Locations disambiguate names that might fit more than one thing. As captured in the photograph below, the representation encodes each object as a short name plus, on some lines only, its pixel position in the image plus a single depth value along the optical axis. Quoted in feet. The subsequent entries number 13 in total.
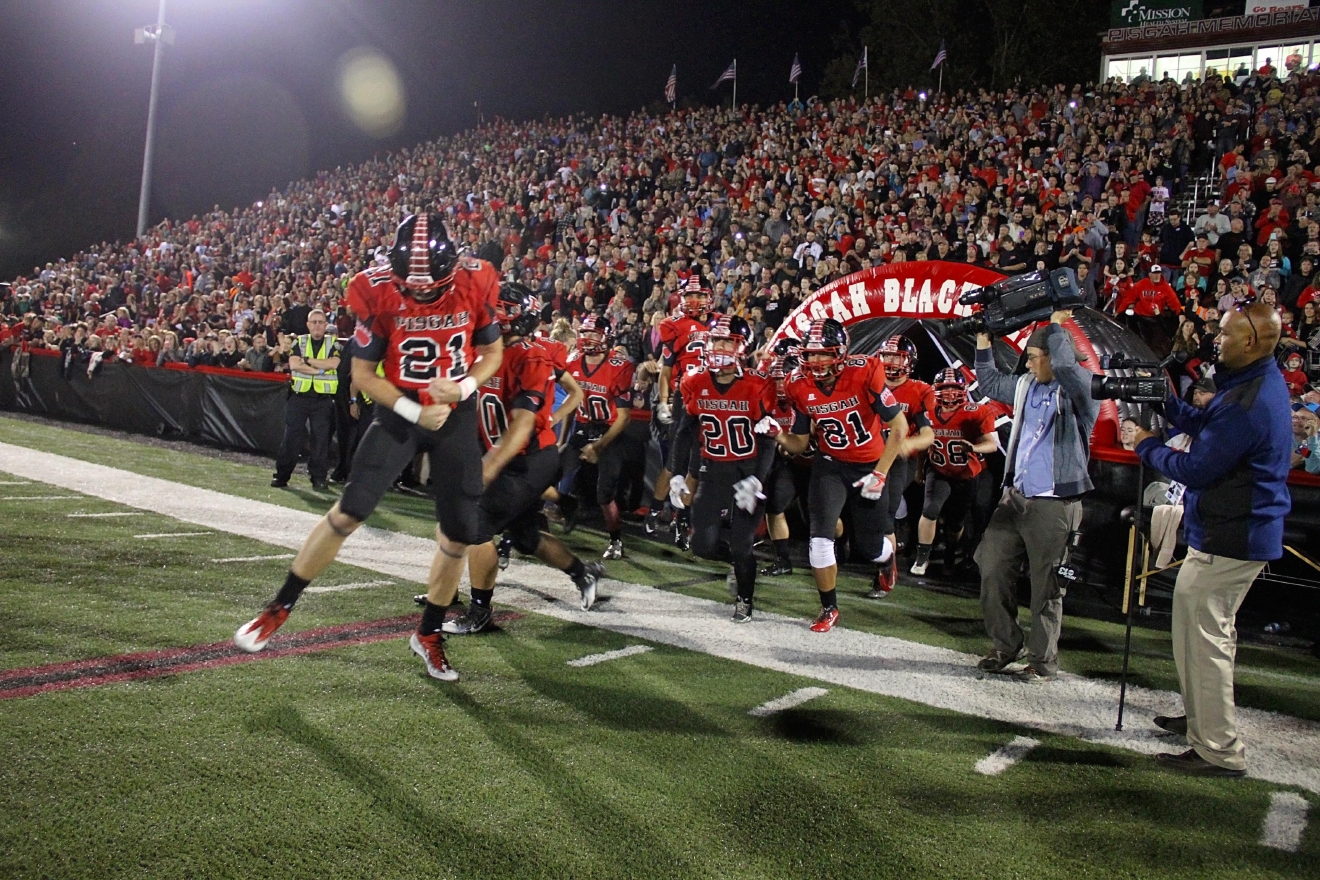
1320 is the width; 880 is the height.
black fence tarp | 45.27
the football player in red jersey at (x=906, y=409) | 23.98
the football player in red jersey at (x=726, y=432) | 20.92
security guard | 35.27
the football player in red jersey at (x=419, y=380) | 14.02
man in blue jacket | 12.79
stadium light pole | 81.90
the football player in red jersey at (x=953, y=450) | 26.76
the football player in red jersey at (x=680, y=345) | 27.99
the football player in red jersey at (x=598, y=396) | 29.19
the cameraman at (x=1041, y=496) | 16.70
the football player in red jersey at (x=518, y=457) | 17.80
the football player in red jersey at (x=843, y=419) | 20.76
